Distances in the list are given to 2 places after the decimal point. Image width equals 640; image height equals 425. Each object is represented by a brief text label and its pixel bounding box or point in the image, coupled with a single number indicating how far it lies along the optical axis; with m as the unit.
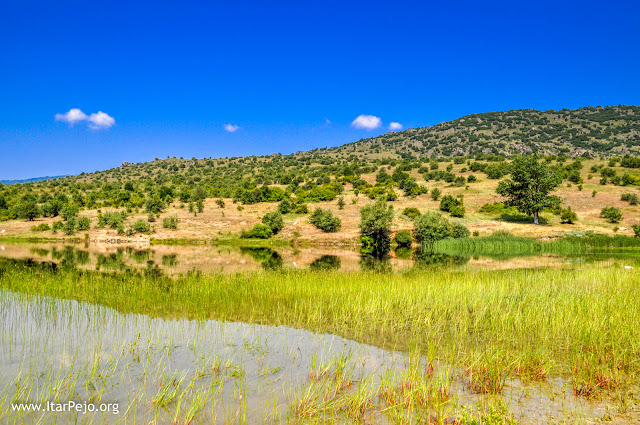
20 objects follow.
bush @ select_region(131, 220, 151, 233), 54.16
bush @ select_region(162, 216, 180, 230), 55.84
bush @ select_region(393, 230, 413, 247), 49.19
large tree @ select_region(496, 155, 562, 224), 52.91
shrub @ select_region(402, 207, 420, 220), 57.31
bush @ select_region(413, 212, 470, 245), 49.16
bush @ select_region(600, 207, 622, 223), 54.25
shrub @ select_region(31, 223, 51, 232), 55.47
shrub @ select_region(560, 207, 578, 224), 55.28
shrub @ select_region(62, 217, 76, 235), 53.44
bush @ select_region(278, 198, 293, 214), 63.19
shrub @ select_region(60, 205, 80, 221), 57.35
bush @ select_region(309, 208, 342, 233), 54.19
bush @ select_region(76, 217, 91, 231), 55.28
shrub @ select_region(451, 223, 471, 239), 49.88
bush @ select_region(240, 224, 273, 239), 53.24
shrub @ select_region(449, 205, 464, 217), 58.47
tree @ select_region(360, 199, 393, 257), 48.22
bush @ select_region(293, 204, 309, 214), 62.22
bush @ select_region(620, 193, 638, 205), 60.59
